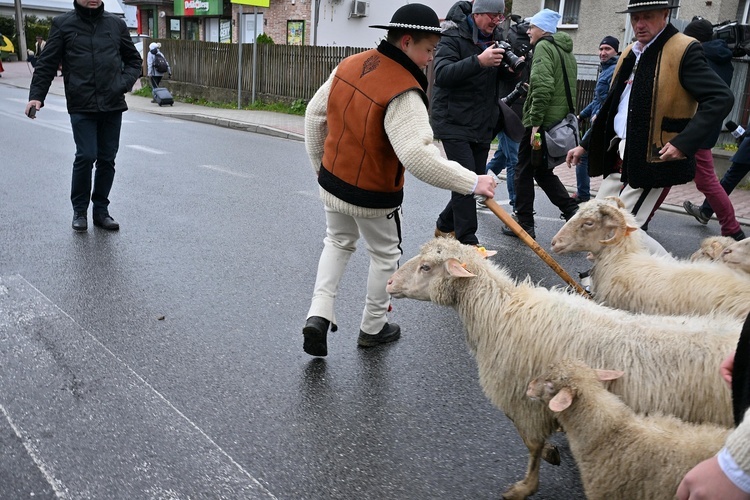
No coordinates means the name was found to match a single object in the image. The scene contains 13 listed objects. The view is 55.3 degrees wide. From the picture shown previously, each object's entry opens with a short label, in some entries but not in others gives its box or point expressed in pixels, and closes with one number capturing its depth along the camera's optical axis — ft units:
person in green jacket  23.48
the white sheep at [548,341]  9.31
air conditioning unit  96.63
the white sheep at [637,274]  12.09
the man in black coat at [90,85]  22.26
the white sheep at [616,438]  8.06
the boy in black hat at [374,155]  12.20
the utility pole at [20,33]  130.52
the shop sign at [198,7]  109.40
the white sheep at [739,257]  13.03
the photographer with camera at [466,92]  20.07
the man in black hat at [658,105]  14.64
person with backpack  72.33
